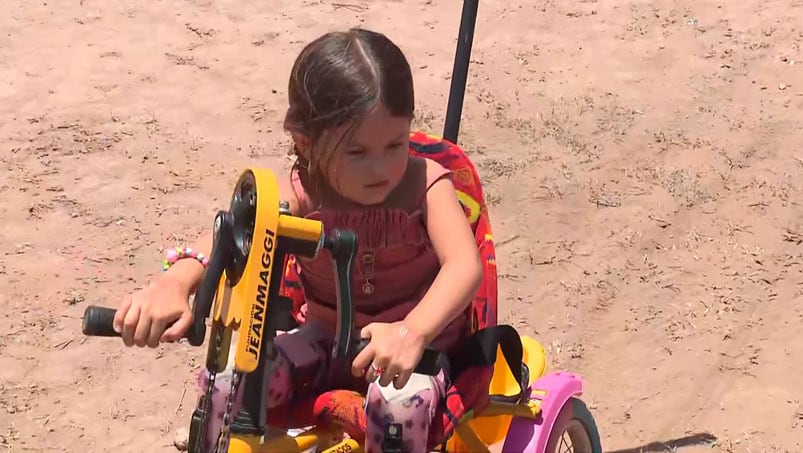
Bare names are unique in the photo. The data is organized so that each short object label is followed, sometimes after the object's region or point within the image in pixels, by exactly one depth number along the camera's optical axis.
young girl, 1.59
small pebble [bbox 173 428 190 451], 2.88
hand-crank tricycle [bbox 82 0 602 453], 1.46
